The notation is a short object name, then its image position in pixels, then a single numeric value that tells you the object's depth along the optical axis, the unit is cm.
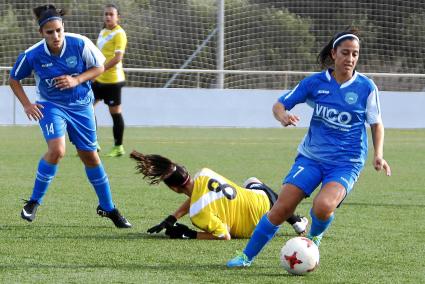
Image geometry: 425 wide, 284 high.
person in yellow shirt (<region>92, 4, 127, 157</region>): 2630
